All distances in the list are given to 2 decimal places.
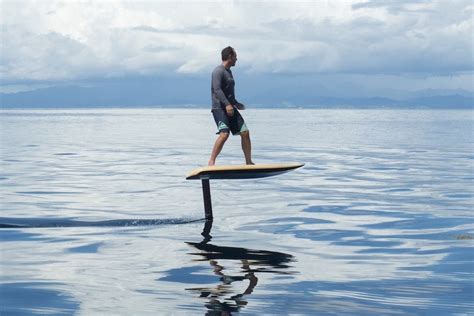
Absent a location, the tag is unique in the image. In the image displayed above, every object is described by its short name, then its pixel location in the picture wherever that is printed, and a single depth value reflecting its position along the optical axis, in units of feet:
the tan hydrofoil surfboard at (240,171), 53.21
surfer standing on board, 54.44
